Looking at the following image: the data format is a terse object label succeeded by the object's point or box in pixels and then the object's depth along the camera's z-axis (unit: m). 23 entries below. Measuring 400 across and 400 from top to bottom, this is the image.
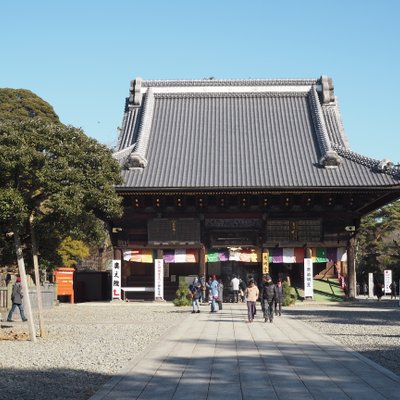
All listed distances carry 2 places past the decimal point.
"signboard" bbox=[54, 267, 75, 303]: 37.34
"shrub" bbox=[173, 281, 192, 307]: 33.81
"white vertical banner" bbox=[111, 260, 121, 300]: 38.00
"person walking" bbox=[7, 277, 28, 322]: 23.92
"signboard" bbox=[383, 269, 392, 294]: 47.47
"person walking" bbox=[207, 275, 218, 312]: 28.89
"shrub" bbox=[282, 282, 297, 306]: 33.97
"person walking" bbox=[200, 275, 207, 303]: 35.88
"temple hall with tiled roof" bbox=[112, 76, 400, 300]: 36.69
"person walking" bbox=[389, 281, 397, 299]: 53.36
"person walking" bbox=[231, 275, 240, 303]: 36.56
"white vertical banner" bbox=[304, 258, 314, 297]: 37.62
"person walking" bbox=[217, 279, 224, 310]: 29.80
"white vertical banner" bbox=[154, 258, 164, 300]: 38.22
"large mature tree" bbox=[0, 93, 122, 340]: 16.75
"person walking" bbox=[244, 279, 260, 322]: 23.42
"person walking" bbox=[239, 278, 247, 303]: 38.06
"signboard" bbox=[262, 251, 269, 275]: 38.16
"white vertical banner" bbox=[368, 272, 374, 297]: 52.40
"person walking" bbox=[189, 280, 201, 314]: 29.00
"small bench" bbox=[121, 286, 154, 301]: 38.97
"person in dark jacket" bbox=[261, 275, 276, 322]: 23.67
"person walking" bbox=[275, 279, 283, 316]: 25.32
